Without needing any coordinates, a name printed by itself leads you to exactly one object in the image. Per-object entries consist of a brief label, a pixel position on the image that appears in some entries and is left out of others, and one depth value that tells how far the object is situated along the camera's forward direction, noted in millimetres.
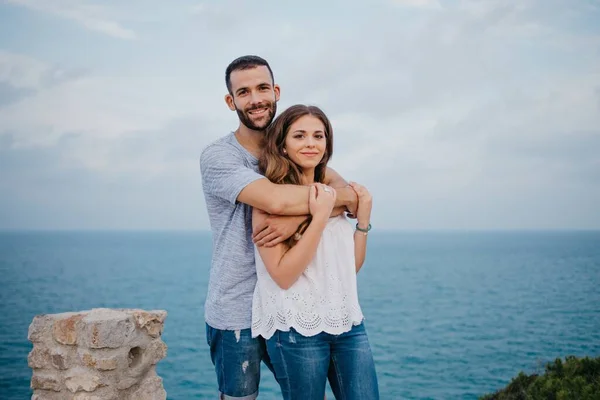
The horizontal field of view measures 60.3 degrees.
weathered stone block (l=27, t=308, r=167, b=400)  3514
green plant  5863
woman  2486
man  2574
